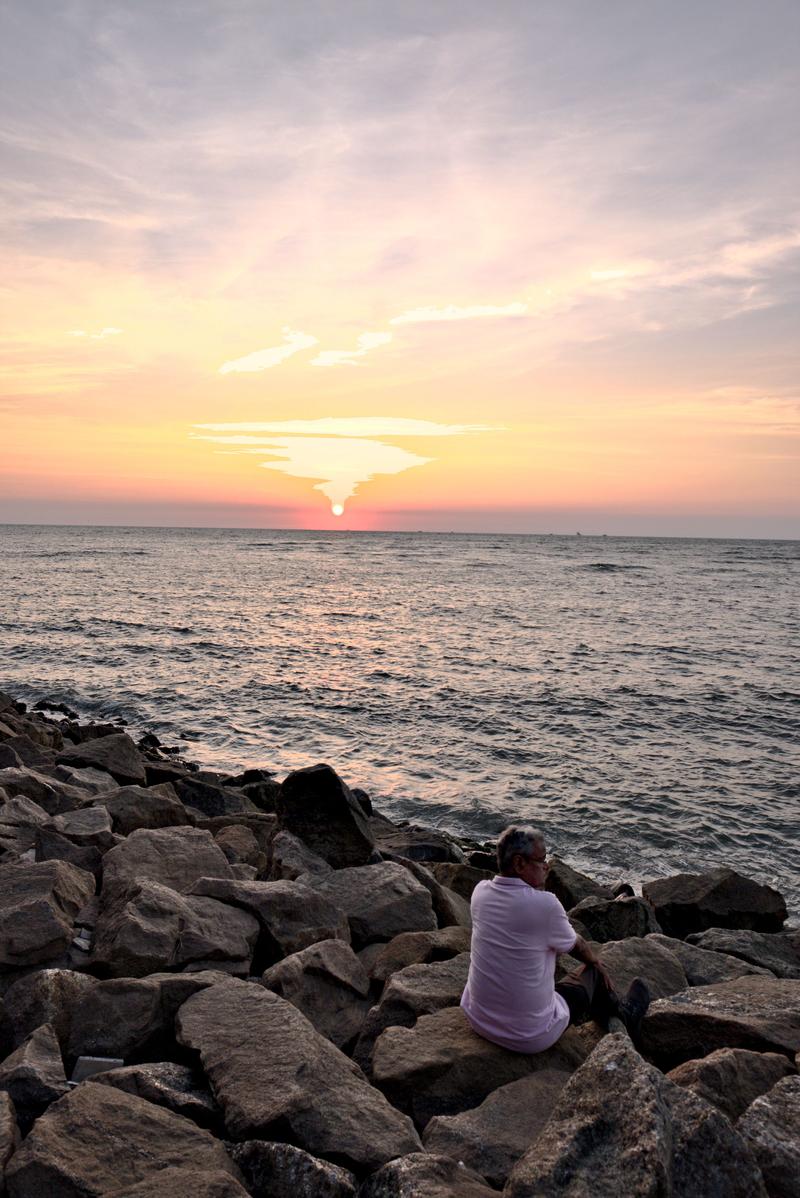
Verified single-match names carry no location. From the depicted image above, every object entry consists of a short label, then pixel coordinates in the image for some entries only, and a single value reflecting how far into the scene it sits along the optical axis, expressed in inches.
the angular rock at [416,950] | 276.7
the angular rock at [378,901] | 306.5
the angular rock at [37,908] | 238.7
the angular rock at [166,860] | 298.2
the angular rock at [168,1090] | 181.3
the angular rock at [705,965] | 299.4
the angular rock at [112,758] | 540.7
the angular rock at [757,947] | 338.0
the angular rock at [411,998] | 235.8
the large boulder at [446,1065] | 205.8
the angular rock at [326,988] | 241.4
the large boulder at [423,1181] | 147.1
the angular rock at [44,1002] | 209.5
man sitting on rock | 214.2
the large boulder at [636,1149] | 137.9
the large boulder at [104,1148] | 151.9
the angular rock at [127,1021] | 206.7
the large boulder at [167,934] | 242.4
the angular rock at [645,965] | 279.3
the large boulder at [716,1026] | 219.1
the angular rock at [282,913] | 275.7
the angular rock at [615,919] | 347.6
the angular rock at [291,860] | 340.2
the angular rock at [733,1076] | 186.1
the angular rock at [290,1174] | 154.3
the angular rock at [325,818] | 362.6
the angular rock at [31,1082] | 178.1
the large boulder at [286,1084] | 171.0
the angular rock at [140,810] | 397.1
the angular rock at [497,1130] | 173.2
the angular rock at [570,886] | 402.0
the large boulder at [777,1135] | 152.3
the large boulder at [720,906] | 398.6
